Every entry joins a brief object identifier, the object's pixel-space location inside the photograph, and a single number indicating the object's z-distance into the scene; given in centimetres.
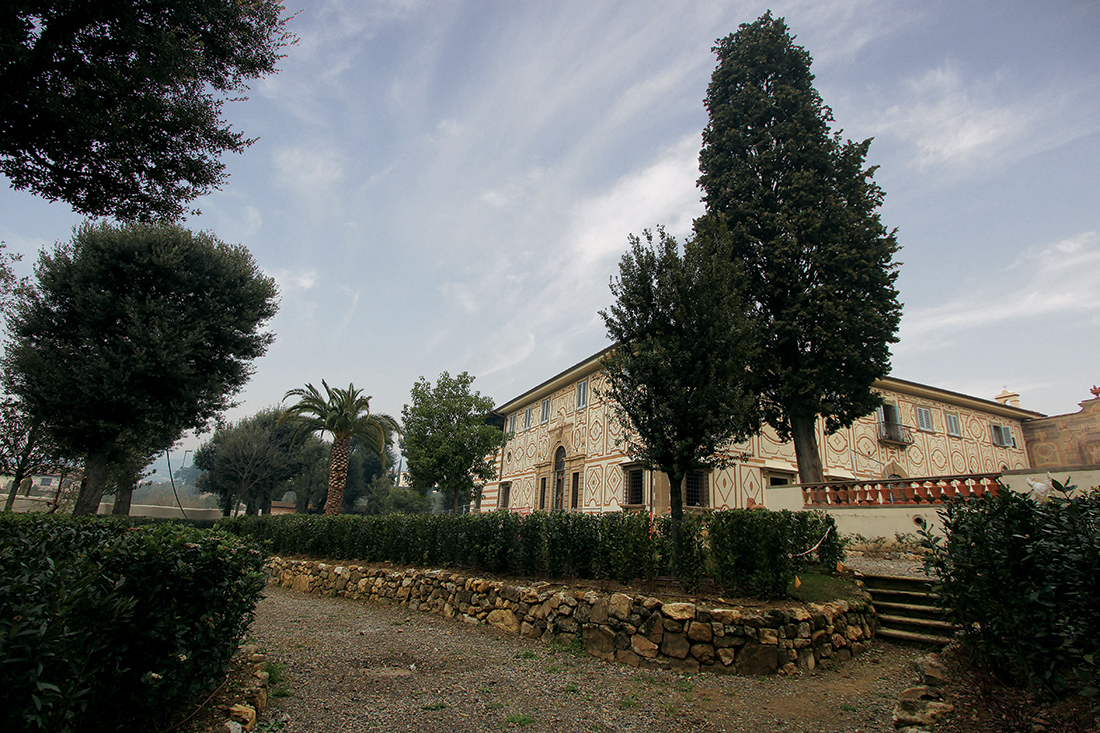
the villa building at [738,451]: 1945
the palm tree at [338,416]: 2084
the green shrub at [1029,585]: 301
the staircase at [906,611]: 732
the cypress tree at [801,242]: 1438
